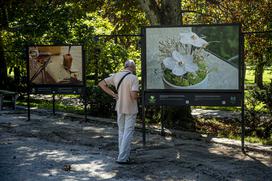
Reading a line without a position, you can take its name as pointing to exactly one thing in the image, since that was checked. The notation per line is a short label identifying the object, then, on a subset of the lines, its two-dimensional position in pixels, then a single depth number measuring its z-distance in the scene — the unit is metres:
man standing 9.04
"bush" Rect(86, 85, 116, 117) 15.45
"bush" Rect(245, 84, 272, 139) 12.28
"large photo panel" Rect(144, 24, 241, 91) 10.23
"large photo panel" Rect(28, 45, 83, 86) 13.93
